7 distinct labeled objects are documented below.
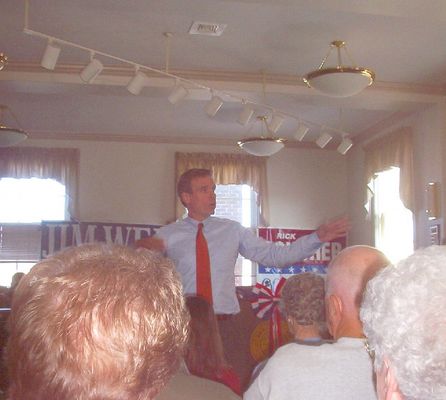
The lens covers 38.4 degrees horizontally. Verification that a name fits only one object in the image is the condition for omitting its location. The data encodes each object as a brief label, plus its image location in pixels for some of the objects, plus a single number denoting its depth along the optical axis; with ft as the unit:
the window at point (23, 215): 31.76
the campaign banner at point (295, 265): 27.78
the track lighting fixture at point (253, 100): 17.30
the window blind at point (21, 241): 31.71
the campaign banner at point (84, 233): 25.67
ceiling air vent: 18.31
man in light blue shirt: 12.53
